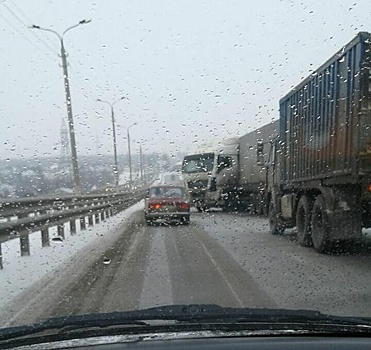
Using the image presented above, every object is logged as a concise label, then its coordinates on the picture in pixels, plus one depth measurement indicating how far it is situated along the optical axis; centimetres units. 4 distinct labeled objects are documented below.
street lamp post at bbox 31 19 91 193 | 2123
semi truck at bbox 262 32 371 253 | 1047
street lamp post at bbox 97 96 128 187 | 2217
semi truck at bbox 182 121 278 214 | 2562
